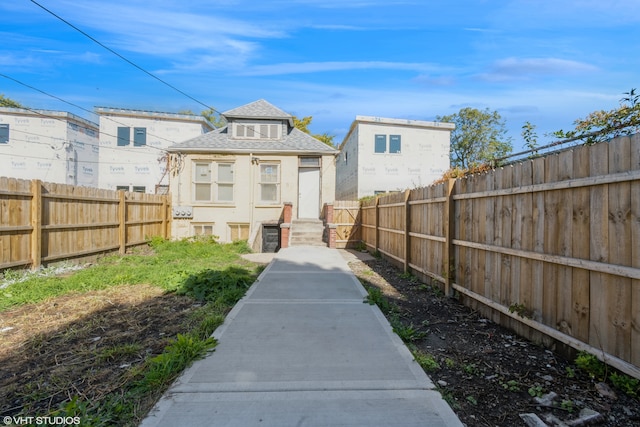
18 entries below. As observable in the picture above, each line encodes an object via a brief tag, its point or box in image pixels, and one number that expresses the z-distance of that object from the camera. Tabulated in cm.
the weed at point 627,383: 250
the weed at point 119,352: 339
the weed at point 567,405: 242
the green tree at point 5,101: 2884
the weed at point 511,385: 274
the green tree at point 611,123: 478
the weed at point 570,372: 289
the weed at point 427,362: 307
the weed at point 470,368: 303
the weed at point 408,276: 718
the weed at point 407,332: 380
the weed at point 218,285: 555
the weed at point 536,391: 264
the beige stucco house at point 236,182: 1467
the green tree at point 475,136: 2814
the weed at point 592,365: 279
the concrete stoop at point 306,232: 1312
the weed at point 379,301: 496
